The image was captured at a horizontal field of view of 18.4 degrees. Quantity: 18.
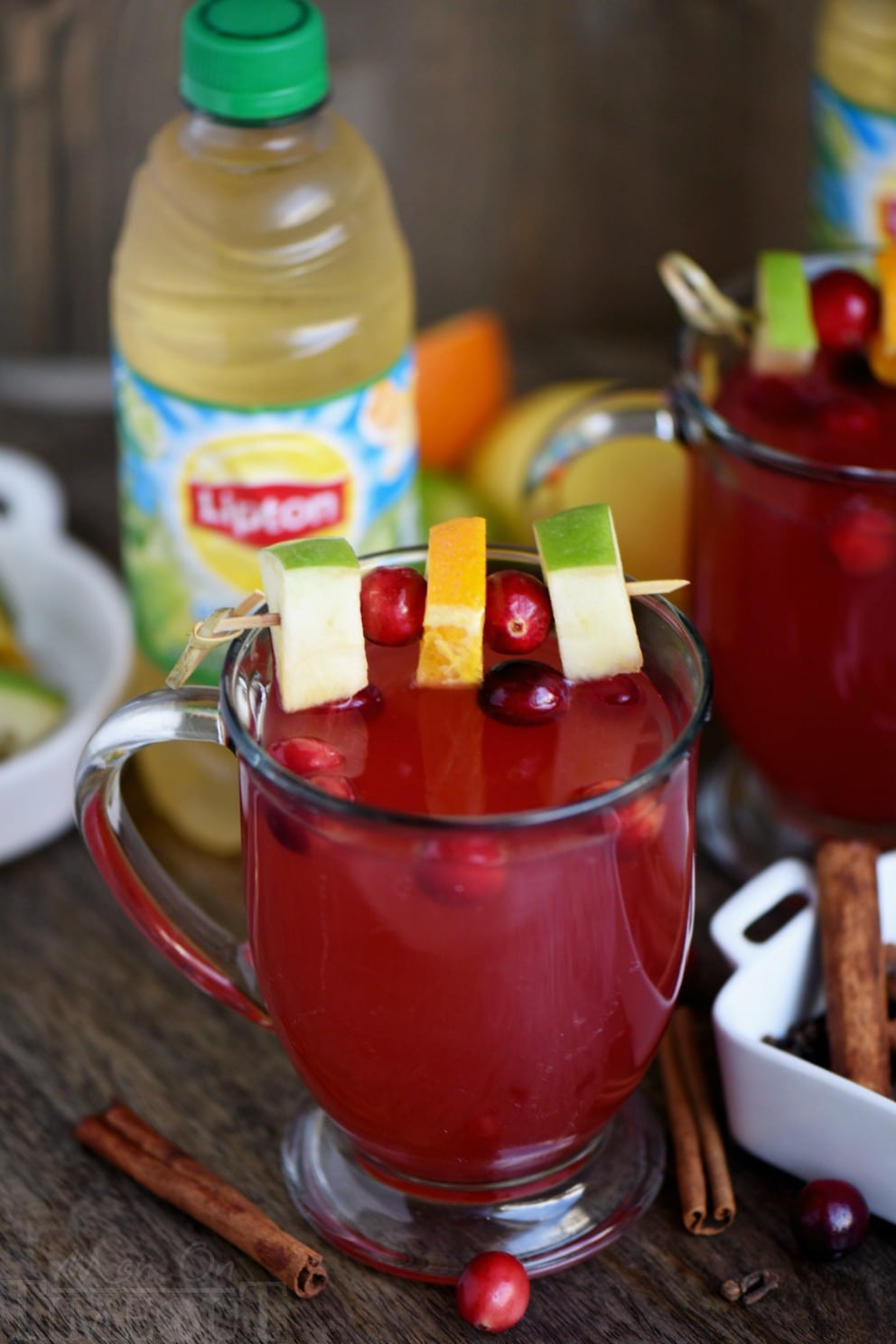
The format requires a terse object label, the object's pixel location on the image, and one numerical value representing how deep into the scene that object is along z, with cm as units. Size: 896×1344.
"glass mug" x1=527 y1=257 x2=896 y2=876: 61
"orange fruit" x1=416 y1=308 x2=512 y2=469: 82
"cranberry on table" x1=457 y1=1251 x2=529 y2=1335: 54
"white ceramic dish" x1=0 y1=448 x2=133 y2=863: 67
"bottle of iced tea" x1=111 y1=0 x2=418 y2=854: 64
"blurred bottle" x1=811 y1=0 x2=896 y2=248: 73
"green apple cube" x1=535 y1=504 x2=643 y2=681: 53
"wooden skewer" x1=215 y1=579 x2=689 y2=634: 53
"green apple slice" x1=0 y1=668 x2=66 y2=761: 69
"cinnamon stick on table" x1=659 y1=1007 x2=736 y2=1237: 57
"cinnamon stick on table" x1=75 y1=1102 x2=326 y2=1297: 55
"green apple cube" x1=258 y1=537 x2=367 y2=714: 53
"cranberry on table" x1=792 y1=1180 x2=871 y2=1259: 55
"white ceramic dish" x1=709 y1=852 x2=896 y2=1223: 55
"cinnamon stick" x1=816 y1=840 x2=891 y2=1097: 57
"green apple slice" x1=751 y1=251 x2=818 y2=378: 63
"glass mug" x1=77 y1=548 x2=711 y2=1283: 51
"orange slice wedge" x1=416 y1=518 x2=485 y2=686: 53
